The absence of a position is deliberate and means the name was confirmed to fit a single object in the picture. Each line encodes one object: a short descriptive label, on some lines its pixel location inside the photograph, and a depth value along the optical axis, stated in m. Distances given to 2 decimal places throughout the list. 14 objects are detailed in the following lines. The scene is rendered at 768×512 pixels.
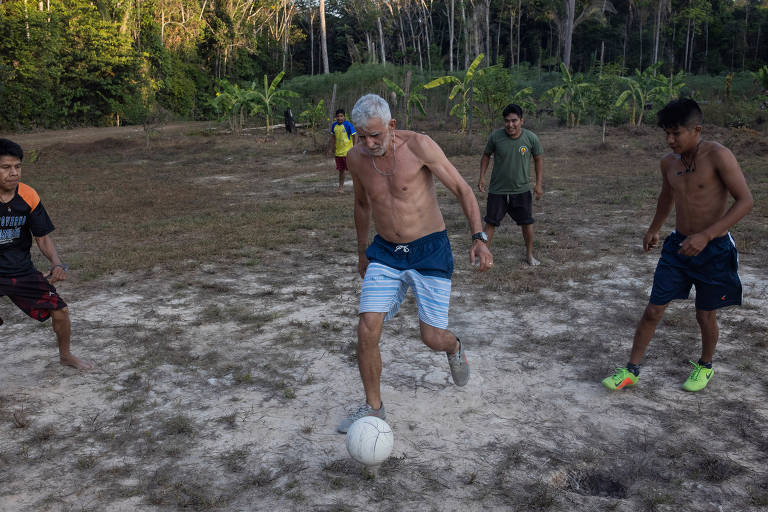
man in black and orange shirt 4.35
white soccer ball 3.35
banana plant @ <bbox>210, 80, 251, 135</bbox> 26.38
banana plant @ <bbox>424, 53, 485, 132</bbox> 20.55
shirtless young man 3.96
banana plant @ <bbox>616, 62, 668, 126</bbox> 22.66
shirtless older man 3.78
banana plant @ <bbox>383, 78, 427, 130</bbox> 23.38
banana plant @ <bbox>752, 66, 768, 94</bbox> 21.26
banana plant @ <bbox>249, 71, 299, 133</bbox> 26.23
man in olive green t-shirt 7.44
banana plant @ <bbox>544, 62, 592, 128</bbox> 23.45
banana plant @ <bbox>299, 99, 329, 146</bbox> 24.50
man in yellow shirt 13.66
